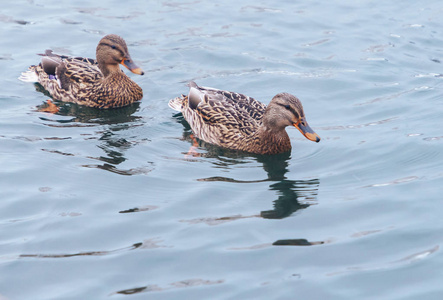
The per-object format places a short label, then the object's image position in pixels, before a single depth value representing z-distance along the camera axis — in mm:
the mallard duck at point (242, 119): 10438
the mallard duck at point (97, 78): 12781
